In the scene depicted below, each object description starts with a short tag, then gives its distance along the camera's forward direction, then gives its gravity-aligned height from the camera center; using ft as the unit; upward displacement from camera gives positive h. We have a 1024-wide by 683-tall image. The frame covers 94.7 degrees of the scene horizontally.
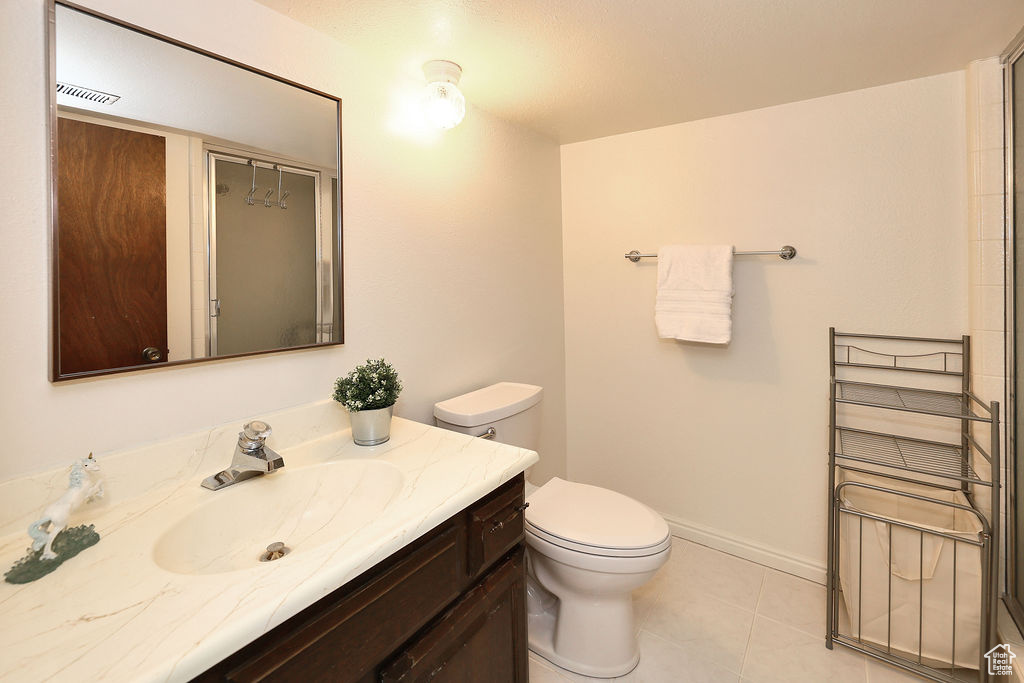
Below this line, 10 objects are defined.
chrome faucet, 3.44 -0.87
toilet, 4.71 -2.17
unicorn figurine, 2.54 -0.93
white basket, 4.74 -2.57
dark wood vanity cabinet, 2.32 -1.65
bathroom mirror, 3.05 +1.05
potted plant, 4.13 -0.52
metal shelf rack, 4.70 -1.92
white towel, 6.51 +0.64
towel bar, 6.31 +1.16
